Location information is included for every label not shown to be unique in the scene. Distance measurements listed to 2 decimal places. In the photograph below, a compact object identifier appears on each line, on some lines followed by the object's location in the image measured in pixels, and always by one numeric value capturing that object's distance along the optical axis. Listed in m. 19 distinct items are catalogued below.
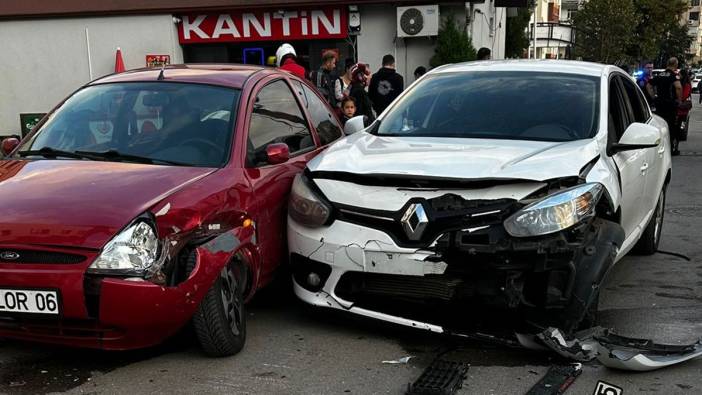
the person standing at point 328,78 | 10.83
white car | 4.01
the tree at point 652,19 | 49.31
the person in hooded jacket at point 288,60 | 10.11
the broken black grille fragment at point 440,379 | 3.69
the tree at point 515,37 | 34.28
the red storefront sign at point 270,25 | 16.98
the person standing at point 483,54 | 12.27
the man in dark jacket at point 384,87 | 11.41
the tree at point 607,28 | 43.34
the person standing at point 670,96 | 14.07
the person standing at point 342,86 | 10.77
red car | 3.61
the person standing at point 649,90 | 14.96
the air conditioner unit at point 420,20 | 16.19
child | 9.51
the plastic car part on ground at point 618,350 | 3.95
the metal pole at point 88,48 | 17.41
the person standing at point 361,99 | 10.35
